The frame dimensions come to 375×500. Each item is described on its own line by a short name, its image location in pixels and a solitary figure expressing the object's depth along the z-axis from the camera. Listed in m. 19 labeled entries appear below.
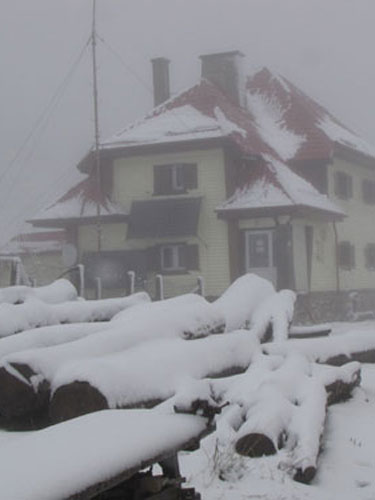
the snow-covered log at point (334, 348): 10.02
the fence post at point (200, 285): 22.97
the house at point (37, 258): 36.36
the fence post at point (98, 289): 21.31
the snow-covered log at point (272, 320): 11.59
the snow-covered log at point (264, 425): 6.49
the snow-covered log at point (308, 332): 13.60
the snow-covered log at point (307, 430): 6.03
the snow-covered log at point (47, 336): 8.34
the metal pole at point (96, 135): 25.94
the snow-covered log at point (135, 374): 7.09
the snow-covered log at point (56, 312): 9.22
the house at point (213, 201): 27.23
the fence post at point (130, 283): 21.03
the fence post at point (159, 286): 20.83
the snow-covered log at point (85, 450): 3.39
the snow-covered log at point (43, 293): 10.09
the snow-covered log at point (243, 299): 11.32
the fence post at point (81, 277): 18.12
